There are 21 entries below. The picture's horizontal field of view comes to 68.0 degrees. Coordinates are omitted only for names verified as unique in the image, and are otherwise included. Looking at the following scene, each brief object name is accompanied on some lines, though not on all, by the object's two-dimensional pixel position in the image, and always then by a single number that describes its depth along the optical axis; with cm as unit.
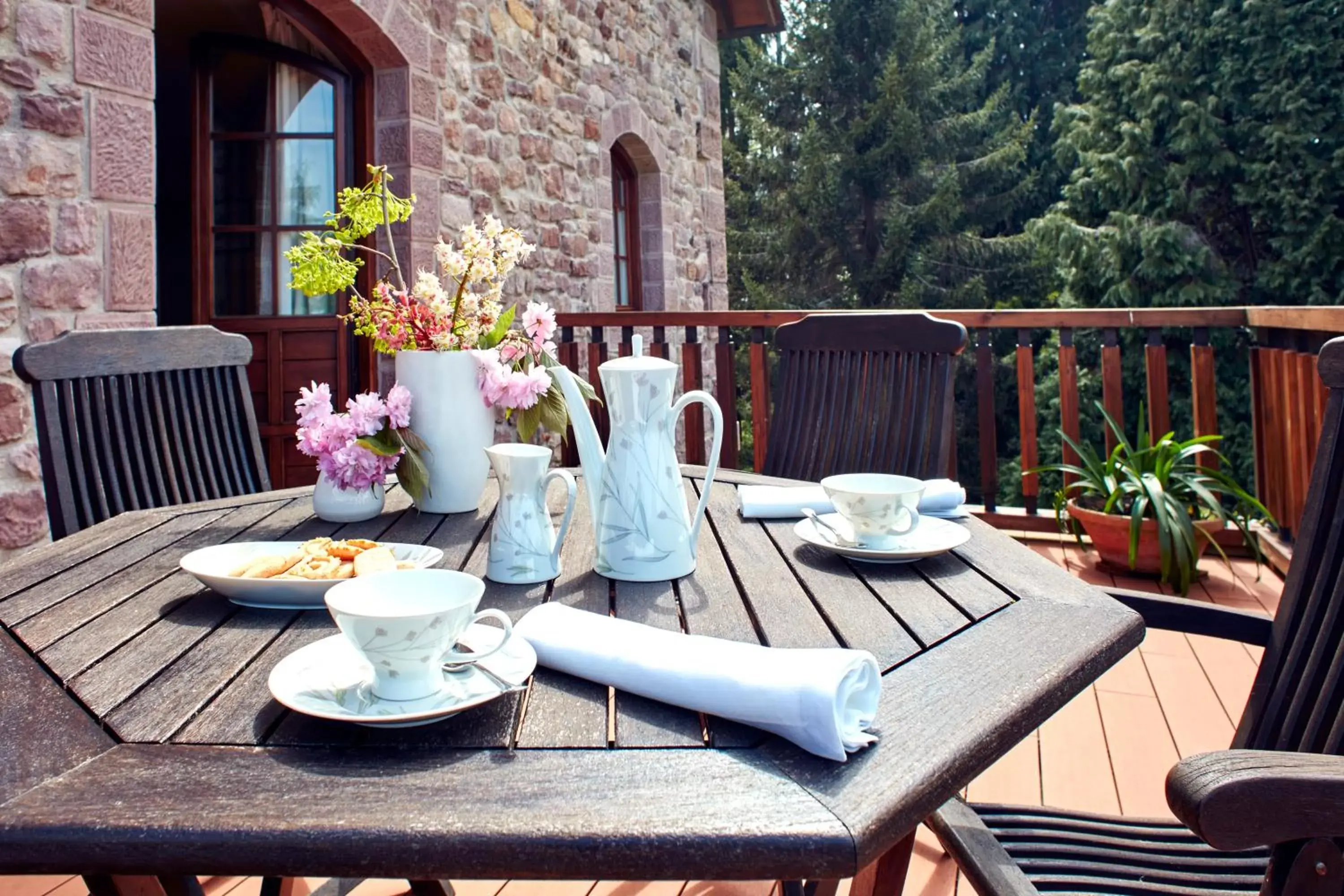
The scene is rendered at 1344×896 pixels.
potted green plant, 310
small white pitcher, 108
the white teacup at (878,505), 116
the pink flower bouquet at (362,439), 135
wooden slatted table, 59
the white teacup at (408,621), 71
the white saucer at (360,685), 72
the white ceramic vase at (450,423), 140
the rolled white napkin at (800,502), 141
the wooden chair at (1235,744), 98
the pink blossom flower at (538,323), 142
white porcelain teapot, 107
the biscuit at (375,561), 102
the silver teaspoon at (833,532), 120
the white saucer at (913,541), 116
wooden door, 384
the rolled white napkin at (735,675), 68
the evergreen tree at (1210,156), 1054
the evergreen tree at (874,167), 1588
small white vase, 141
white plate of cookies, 100
